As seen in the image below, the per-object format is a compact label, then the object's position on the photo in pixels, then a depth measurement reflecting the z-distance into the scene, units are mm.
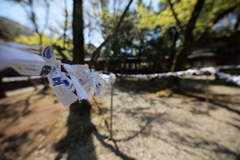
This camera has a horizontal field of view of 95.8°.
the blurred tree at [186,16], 5656
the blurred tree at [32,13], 5755
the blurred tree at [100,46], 3471
